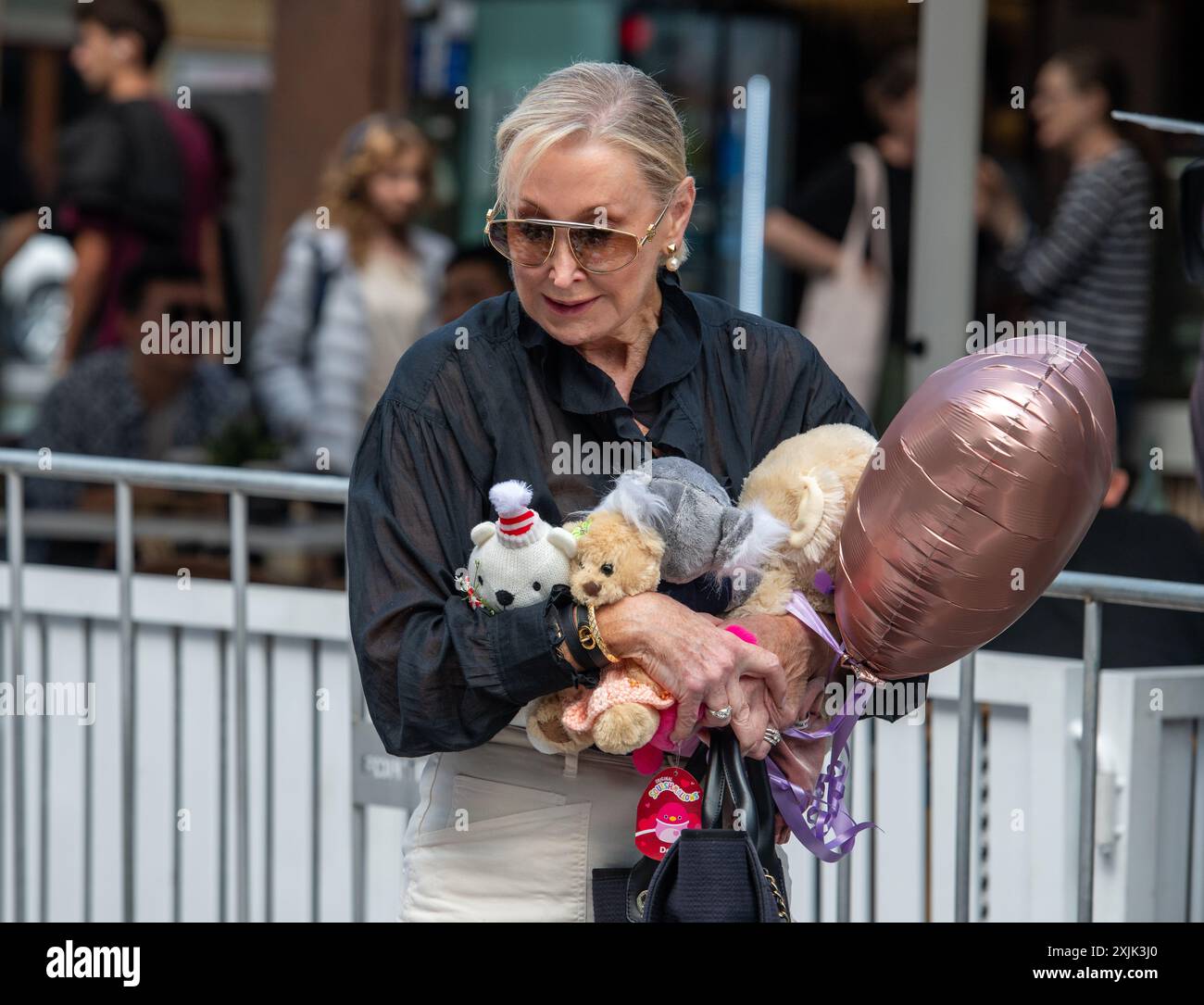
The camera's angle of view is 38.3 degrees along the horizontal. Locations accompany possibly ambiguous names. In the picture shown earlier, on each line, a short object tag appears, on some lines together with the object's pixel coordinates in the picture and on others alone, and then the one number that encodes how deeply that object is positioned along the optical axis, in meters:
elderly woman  2.22
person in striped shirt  5.89
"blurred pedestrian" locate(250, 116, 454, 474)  6.04
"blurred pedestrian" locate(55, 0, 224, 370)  6.36
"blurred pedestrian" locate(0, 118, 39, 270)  7.19
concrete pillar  5.76
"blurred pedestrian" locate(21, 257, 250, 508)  5.74
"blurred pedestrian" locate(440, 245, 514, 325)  6.01
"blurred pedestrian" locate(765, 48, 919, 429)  6.53
